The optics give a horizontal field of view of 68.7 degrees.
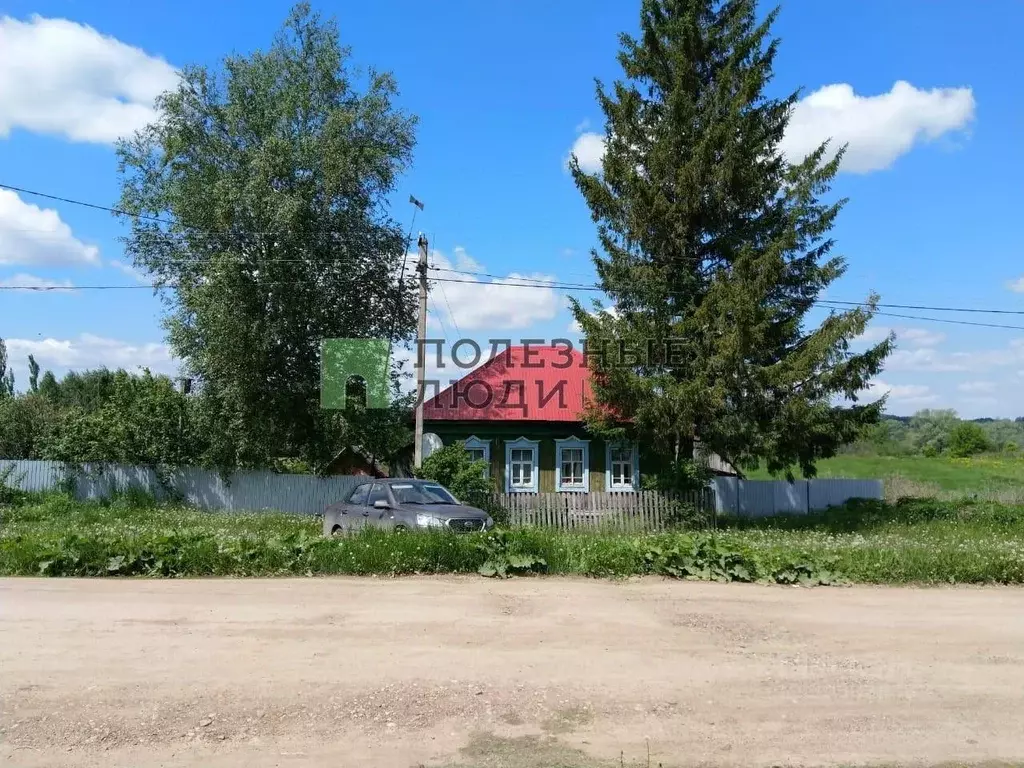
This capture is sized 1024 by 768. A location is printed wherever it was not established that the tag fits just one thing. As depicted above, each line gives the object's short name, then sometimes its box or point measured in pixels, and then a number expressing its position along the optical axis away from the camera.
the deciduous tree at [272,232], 22.81
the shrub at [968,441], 68.06
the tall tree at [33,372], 60.63
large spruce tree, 19.05
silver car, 13.29
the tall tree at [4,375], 51.58
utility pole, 19.42
